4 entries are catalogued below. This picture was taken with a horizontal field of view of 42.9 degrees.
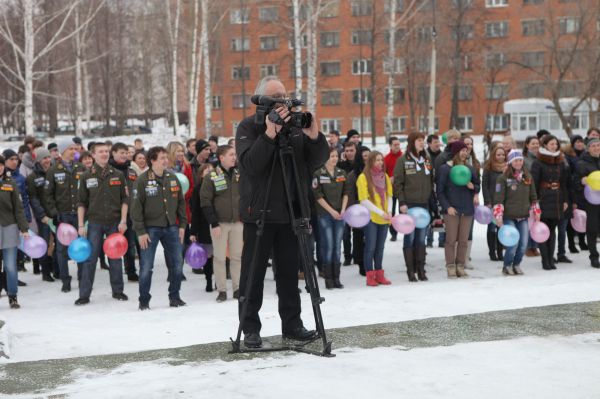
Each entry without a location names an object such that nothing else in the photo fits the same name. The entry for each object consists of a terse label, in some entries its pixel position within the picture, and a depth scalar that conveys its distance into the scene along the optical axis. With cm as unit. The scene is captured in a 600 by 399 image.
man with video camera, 579
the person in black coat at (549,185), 1226
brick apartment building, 5203
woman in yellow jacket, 1117
